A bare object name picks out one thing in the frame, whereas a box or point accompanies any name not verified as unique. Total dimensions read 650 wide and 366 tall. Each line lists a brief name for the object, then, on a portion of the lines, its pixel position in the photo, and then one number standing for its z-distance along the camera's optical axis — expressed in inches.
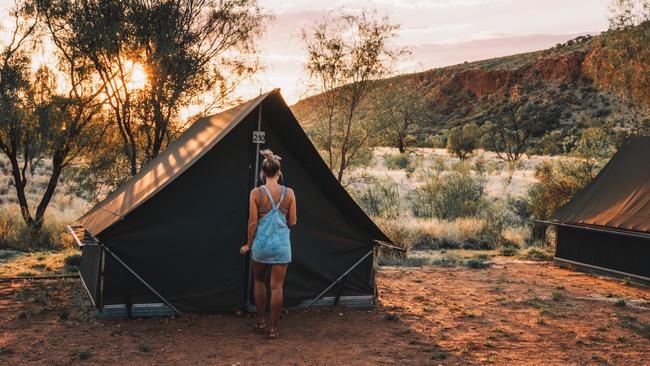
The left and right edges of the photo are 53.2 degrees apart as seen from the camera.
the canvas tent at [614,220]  436.1
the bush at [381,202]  767.7
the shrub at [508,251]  585.6
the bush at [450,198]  805.9
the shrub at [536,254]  555.2
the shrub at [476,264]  501.0
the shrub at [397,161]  1486.2
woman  254.4
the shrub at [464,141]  1905.9
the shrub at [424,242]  644.1
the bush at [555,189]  662.7
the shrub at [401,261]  506.6
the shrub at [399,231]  618.2
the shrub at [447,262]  512.4
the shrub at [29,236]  574.2
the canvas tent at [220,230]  288.5
